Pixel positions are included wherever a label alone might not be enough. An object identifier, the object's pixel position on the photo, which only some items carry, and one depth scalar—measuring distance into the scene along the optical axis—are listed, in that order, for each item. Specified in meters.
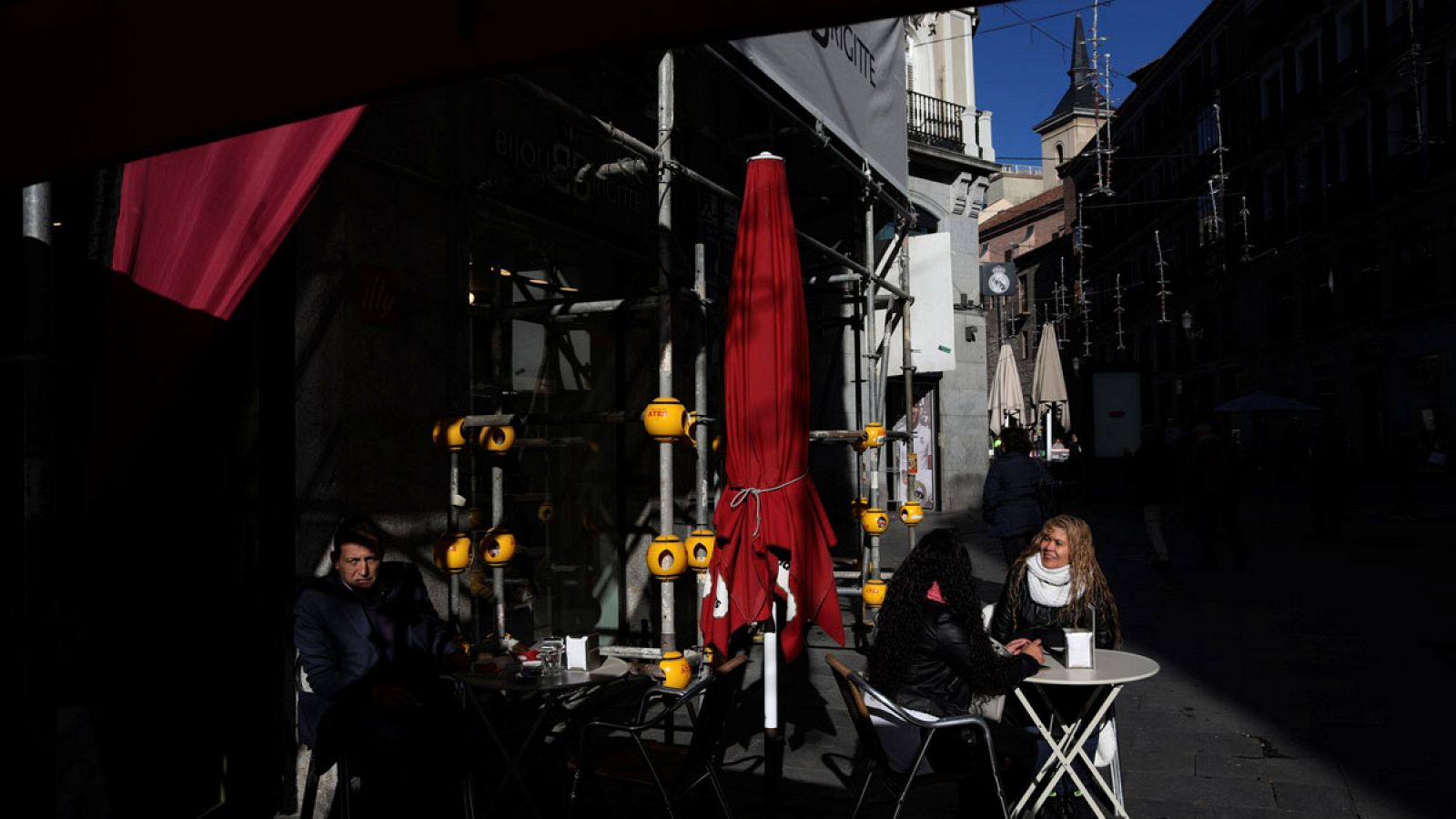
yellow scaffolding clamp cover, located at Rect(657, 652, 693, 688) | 5.69
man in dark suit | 4.28
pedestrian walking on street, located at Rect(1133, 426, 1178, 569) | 12.05
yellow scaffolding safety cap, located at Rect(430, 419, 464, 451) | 5.42
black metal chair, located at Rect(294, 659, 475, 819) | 4.22
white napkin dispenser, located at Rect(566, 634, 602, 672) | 4.68
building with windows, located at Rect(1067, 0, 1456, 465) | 27.20
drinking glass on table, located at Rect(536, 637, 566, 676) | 4.70
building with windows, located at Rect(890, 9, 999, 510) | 21.00
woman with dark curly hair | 4.30
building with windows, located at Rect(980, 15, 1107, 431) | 52.16
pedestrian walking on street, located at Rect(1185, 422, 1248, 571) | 12.30
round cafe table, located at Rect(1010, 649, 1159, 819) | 4.29
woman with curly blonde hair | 5.02
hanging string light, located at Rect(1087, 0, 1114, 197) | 17.09
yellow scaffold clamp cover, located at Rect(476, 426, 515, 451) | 5.43
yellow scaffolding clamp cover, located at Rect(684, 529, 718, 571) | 5.93
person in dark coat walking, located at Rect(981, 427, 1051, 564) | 9.18
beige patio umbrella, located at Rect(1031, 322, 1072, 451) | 23.98
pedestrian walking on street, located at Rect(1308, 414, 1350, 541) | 14.95
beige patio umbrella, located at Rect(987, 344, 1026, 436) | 22.06
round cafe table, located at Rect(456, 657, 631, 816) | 4.36
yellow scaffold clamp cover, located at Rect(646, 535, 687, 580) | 5.65
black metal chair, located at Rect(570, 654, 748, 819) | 4.10
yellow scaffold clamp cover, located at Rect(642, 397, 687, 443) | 5.50
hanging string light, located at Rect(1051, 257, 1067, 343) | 47.82
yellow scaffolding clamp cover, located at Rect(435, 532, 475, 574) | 5.34
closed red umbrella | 5.74
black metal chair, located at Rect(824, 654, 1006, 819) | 3.95
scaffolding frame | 5.62
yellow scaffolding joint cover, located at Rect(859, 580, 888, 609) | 8.10
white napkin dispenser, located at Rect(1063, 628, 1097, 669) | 4.47
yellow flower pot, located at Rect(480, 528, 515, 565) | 5.63
